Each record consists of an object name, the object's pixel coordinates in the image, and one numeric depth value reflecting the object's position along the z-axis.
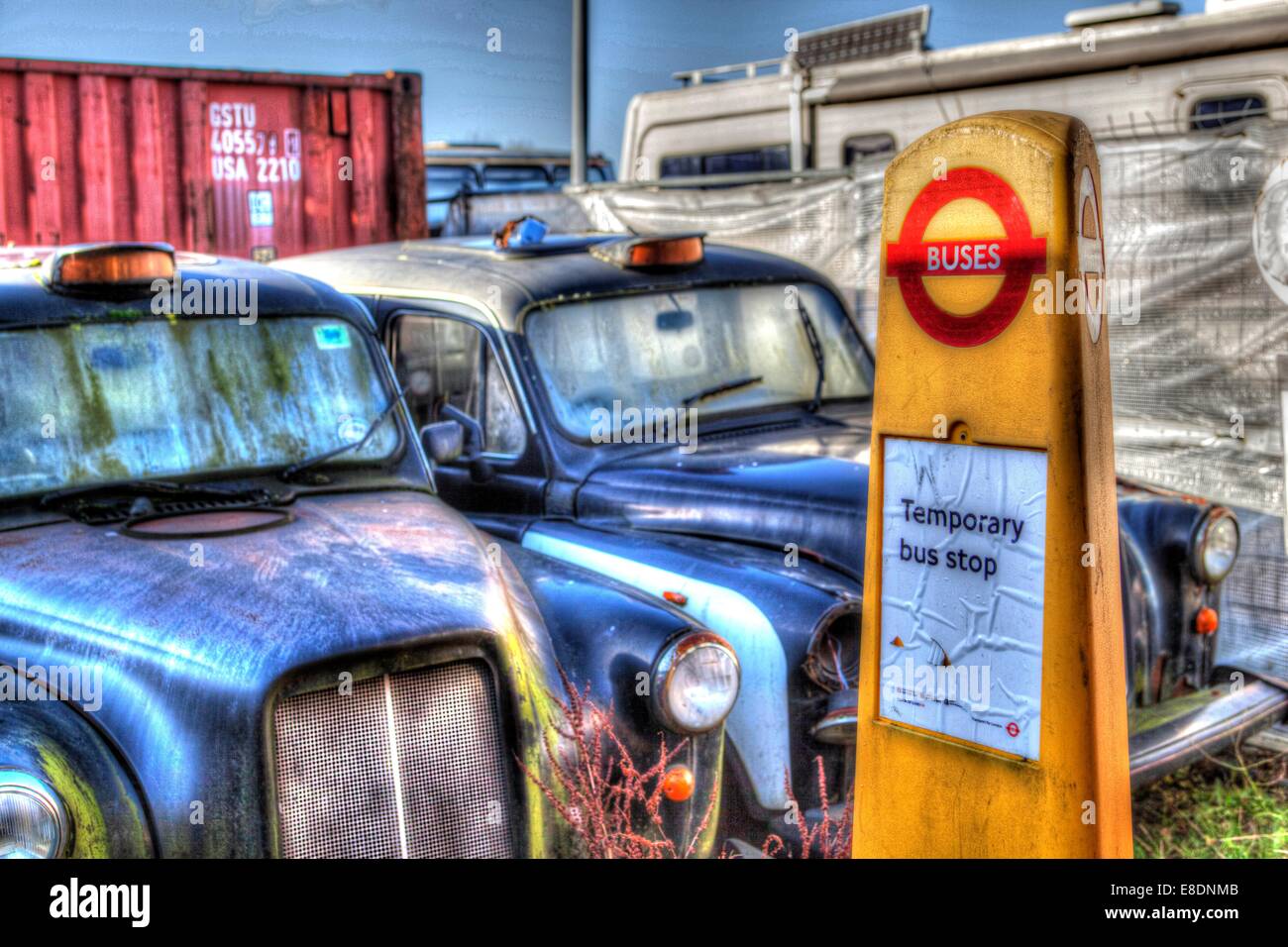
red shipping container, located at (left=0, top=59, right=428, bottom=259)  6.29
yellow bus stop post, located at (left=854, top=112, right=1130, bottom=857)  2.36
